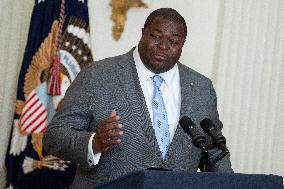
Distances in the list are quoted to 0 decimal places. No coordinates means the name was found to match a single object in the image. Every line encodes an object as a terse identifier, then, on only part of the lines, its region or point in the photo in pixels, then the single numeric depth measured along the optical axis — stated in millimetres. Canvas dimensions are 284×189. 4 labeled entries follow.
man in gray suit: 5180
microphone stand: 4215
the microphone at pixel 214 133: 4234
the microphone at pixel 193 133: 4137
